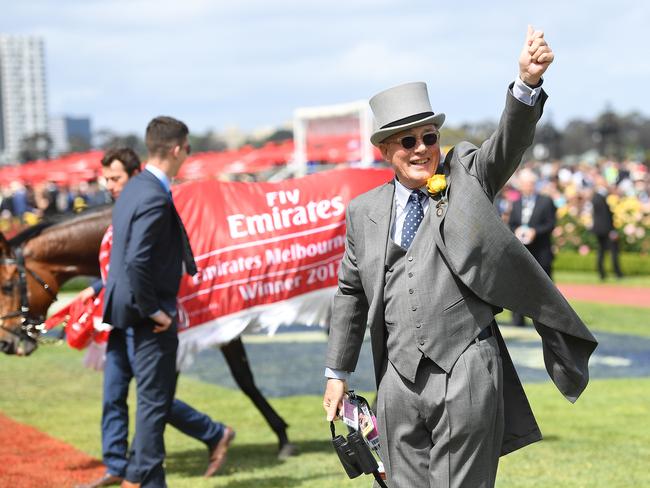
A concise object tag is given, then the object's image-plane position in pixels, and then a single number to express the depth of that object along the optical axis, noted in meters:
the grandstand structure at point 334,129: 25.11
